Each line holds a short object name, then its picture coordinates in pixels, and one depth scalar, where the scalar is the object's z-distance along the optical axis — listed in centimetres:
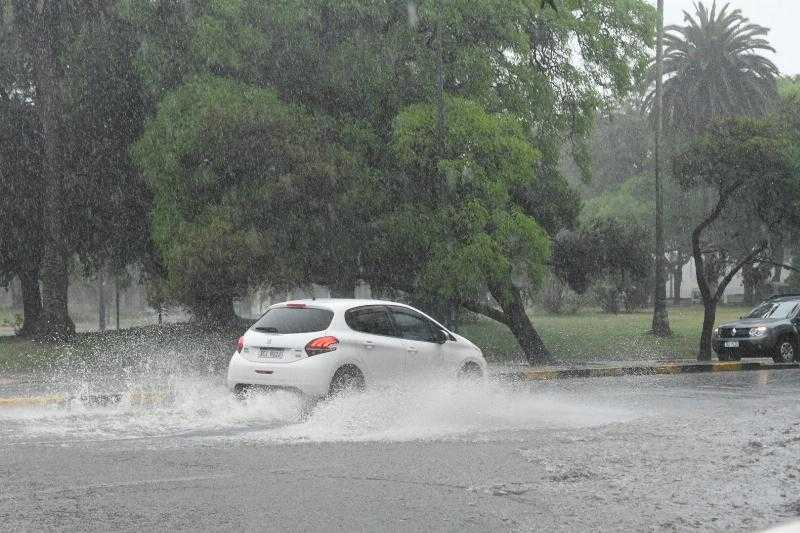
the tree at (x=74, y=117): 3131
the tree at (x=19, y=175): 3434
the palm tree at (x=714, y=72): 5722
